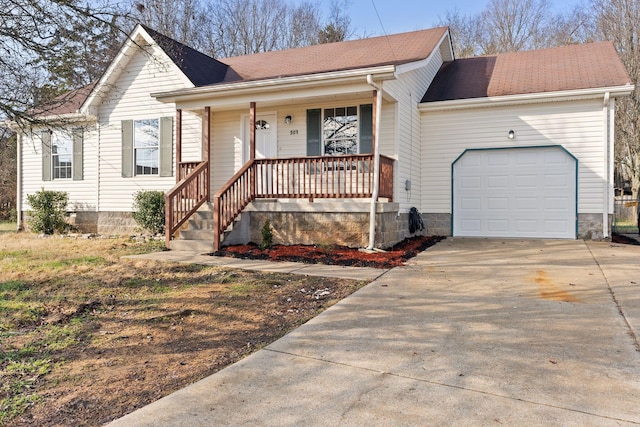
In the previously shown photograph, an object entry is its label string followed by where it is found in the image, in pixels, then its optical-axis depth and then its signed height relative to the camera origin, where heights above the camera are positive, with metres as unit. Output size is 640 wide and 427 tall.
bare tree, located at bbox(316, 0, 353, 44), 24.31 +10.46
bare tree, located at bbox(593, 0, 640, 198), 18.00 +6.70
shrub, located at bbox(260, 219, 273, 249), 8.31 -0.54
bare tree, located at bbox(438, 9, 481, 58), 23.81 +10.01
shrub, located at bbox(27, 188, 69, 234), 11.62 -0.13
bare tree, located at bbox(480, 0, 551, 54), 22.70 +9.93
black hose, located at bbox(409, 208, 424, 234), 10.39 -0.29
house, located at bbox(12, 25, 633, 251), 8.53 +1.61
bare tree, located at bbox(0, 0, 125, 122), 5.84 +2.38
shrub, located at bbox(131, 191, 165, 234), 10.45 -0.11
